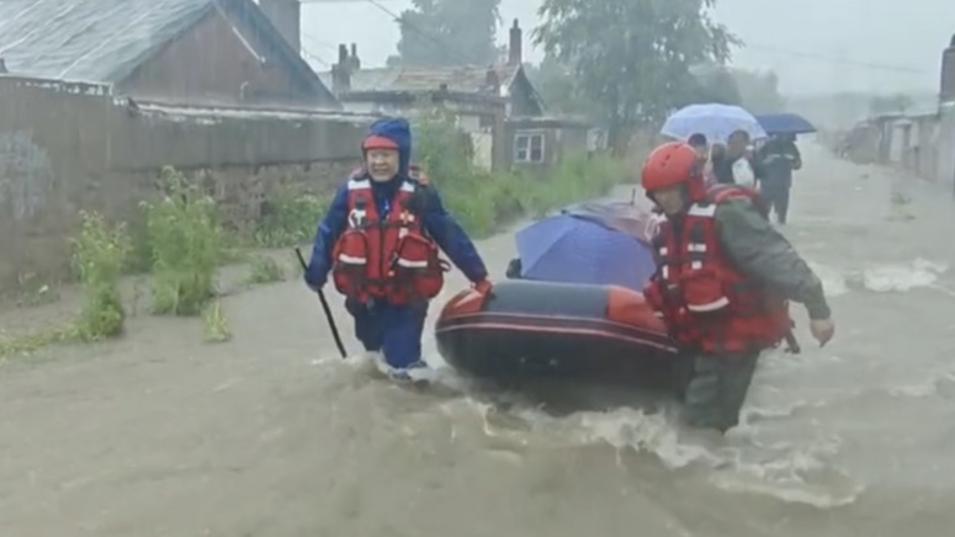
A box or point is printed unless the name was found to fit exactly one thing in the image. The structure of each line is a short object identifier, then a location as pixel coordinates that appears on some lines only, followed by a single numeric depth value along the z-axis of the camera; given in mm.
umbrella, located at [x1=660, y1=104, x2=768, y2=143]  10906
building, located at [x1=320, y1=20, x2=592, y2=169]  27359
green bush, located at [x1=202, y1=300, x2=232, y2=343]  8742
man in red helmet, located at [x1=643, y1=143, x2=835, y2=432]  4922
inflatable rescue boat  5801
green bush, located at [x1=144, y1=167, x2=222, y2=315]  9727
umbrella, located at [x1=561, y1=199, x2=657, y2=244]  7824
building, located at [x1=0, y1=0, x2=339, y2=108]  17250
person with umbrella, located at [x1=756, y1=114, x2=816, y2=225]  16172
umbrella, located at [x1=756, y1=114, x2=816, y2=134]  16469
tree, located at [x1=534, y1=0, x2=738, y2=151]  44303
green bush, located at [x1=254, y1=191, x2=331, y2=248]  14727
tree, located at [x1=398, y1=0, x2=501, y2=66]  69125
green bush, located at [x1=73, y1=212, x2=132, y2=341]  8547
